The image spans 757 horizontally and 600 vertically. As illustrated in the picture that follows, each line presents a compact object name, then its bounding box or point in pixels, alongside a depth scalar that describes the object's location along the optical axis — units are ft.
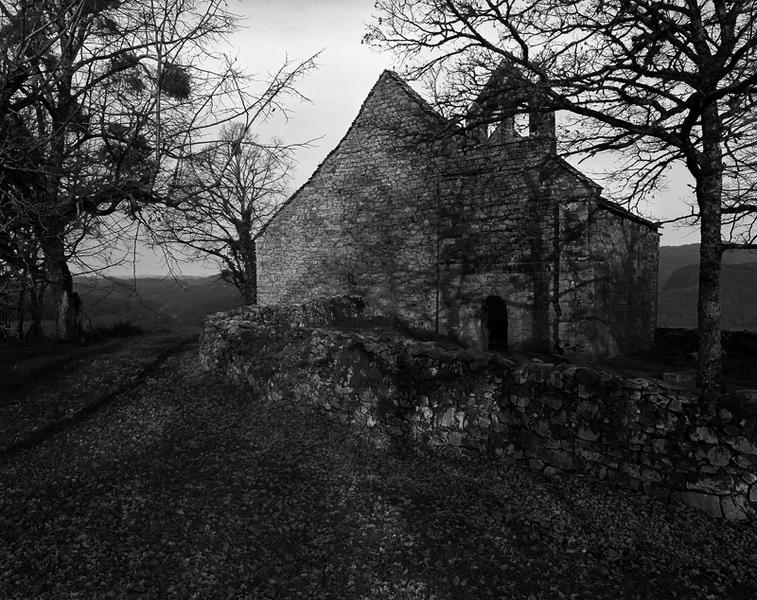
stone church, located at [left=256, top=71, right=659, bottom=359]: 39.73
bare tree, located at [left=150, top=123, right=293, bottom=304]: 16.20
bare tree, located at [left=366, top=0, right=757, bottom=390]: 23.68
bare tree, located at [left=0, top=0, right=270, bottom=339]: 13.79
